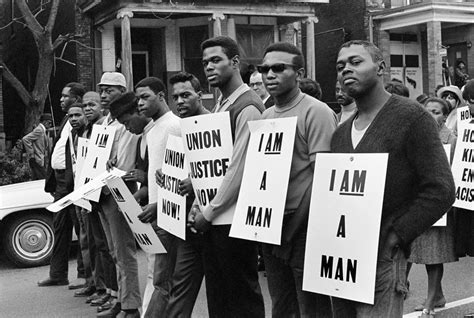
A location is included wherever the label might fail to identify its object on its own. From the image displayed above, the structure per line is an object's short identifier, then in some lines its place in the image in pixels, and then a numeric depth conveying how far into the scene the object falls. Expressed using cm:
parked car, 972
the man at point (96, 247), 714
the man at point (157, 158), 557
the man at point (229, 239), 482
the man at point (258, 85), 886
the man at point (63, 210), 845
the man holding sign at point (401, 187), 342
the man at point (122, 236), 636
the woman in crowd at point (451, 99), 760
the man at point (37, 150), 1467
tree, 1775
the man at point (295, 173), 420
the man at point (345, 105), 620
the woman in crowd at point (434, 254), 629
